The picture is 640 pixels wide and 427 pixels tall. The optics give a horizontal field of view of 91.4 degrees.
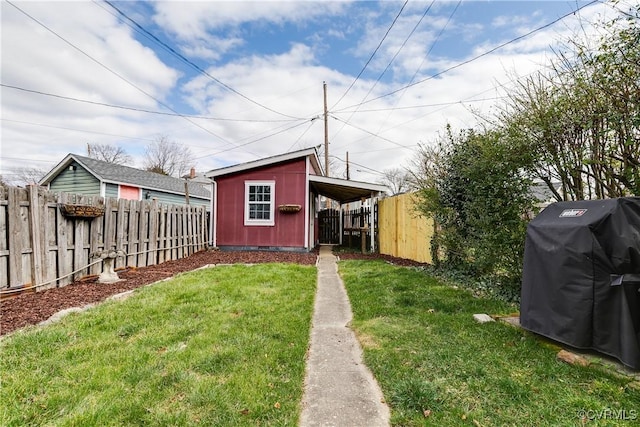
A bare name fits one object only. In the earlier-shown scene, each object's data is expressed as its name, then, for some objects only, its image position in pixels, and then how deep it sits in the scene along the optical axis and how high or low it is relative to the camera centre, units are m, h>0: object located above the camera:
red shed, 10.92 +0.65
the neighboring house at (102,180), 15.53 +2.10
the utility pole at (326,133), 17.27 +4.76
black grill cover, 2.35 -0.49
